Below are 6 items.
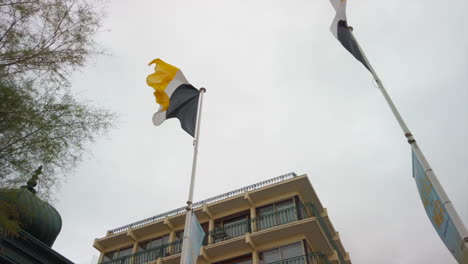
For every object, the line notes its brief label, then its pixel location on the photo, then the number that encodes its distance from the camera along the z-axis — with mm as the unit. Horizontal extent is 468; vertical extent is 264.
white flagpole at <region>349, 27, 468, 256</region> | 5992
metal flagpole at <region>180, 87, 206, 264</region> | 8484
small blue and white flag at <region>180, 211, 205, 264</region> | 8414
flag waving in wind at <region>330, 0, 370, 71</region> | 10055
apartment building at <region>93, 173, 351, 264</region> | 21203
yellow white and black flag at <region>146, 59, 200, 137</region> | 11438
